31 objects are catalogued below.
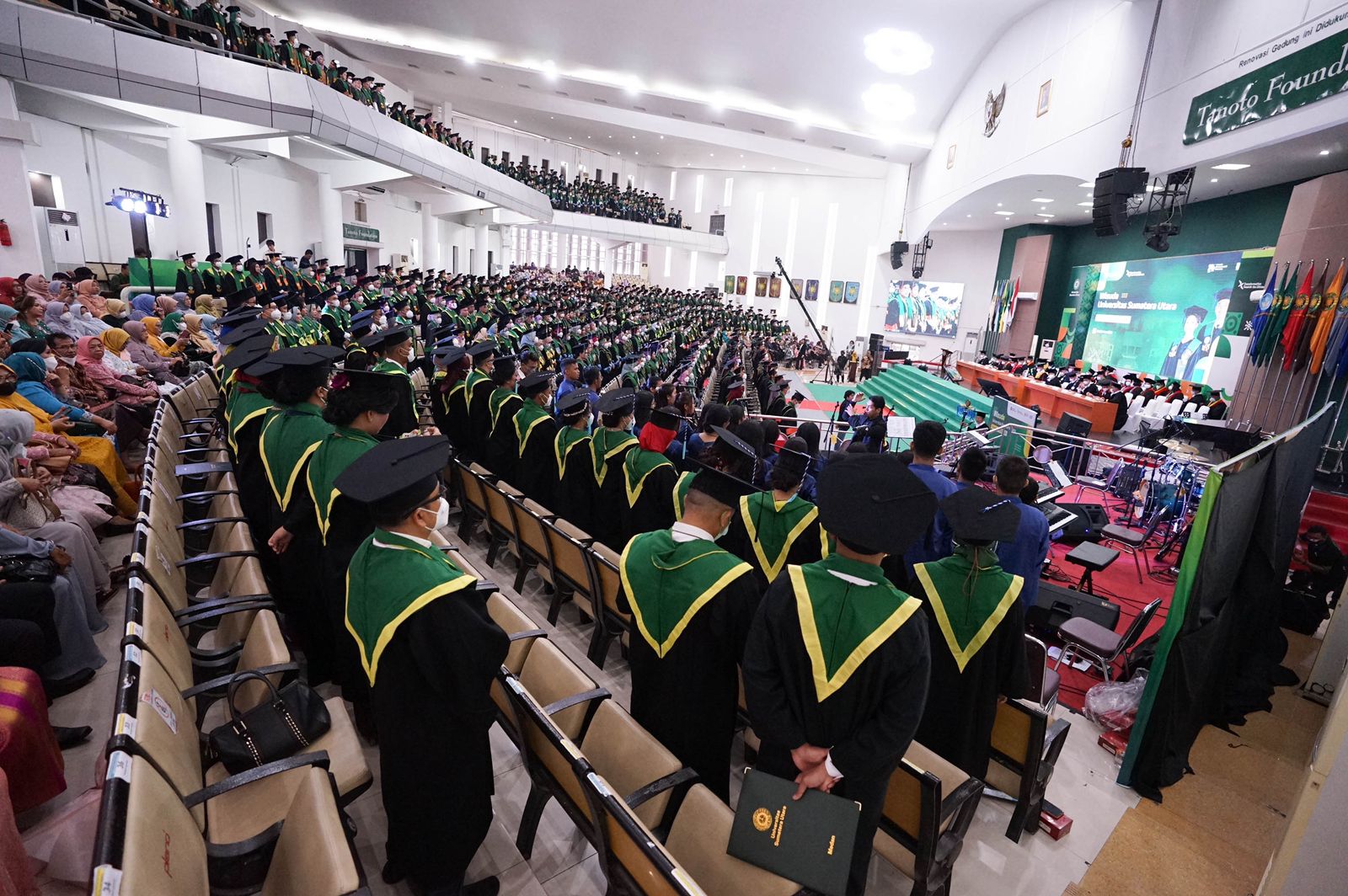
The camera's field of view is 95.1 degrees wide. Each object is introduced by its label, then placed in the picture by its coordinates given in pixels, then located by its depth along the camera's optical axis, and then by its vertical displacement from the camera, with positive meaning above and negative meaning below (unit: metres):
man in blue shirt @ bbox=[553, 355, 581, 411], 6.66 -0.96
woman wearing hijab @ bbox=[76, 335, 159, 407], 5.49 -1.06
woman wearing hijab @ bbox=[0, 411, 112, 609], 3.05 -1.36
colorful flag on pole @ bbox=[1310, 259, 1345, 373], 8.40 +0.29
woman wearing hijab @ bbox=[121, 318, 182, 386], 6.71 -1.09
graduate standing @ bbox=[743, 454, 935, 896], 1.74 -0.96
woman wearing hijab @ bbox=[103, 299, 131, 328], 7.82 -0.77
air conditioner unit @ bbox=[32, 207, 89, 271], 11.53 +0.20
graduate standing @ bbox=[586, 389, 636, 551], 4.21 -1.12
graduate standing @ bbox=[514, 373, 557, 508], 5.00 -1.22
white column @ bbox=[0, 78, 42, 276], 8.80 +0.76
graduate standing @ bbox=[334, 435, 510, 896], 1.83 -1.14
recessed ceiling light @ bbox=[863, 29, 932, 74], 14.88 +6.33
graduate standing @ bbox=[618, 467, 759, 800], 2.21 -1.17
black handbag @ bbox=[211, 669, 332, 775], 1.95 -1.47
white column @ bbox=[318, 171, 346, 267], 15.51 +1.23
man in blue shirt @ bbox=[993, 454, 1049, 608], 3.33 -1.14
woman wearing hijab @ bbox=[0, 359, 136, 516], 3.92 -1.30
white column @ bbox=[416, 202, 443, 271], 22.01 +1.30
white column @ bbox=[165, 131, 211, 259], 12.35 +1.34
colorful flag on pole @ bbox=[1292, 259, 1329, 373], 8.77 +0.19
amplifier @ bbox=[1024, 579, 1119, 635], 4.43 -2.10
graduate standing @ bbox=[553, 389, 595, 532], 4.52 -1.28
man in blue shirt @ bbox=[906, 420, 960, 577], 3.83 -1.07
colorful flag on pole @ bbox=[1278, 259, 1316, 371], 8.98 +0.29
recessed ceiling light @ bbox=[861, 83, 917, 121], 18.06 +6.20
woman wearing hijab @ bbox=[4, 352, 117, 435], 4.39 -0.99
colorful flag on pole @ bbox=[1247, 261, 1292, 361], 9.68 +0.43
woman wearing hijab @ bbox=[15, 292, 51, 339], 5.58 -0.63
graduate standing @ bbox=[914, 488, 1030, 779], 2.43 -1.20
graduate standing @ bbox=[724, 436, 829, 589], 2.89 -1.03
